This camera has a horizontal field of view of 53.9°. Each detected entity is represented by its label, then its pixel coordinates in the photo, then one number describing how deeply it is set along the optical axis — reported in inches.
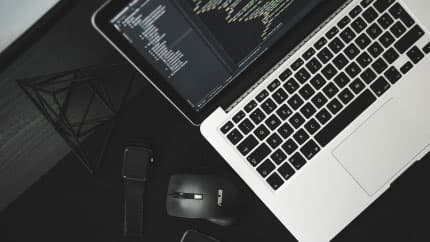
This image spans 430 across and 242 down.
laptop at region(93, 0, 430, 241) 34.0
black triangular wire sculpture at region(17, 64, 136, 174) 35.5
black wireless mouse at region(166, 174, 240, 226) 36.6
